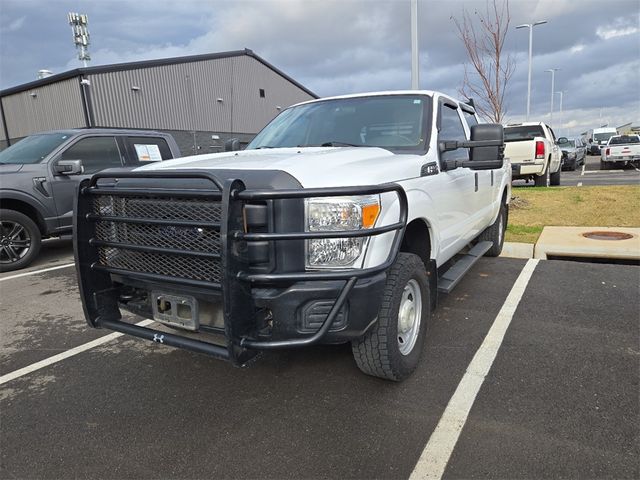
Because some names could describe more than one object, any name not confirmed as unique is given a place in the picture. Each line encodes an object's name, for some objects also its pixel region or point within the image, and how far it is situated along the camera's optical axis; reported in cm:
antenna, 2770
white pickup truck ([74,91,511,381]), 229
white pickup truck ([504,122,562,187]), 1212
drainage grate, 662
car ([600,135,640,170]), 2069
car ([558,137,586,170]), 2194
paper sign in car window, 774
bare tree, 1077
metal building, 2023
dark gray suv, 636
